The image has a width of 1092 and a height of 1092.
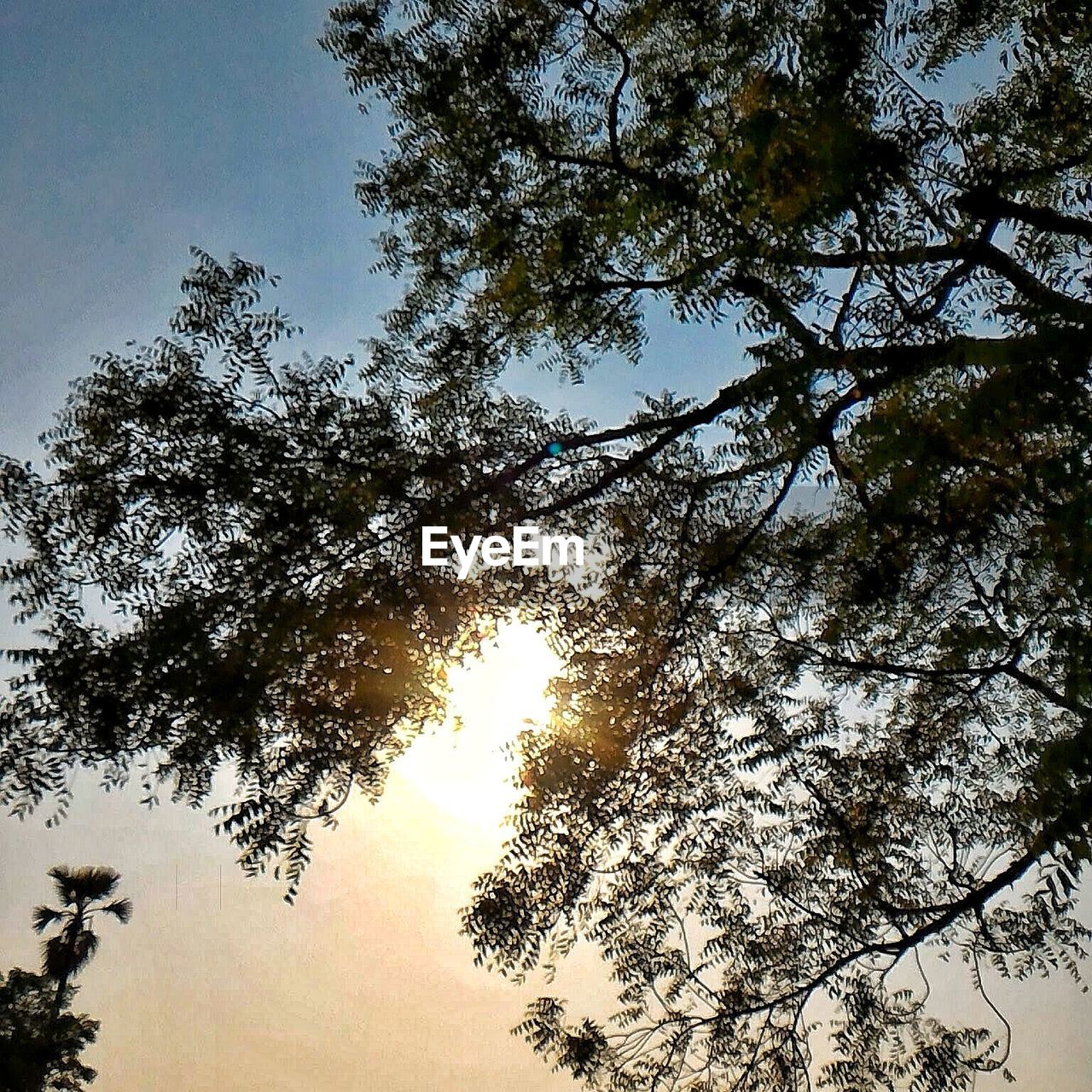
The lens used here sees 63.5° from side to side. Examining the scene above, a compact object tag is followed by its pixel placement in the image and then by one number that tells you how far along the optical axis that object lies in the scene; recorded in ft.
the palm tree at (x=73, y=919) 59.67
